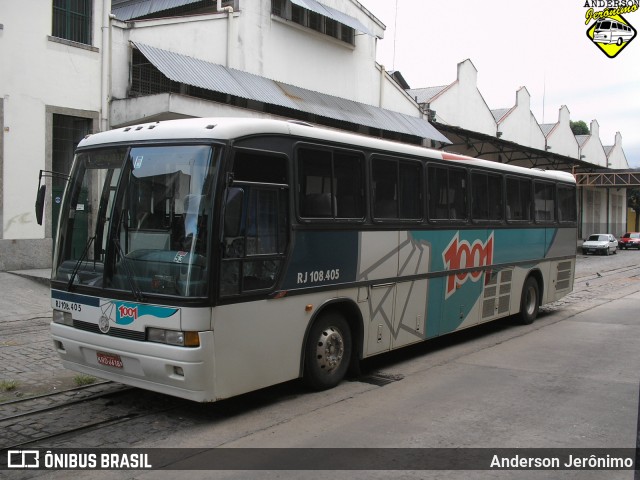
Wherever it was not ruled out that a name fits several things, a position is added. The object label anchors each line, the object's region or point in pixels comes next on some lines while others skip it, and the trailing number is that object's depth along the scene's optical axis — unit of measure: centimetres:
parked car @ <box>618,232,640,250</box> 4928
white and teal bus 562
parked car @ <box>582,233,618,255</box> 4175
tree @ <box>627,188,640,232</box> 7106
